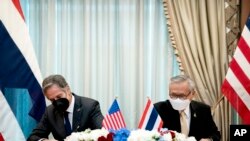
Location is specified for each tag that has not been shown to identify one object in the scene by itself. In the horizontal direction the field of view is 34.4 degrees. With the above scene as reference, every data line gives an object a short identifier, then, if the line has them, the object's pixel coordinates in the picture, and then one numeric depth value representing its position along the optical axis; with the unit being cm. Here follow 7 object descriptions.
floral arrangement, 232
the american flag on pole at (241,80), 407
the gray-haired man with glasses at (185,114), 343
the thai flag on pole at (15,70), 373
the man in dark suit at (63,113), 325
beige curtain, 461
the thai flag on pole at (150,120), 279
